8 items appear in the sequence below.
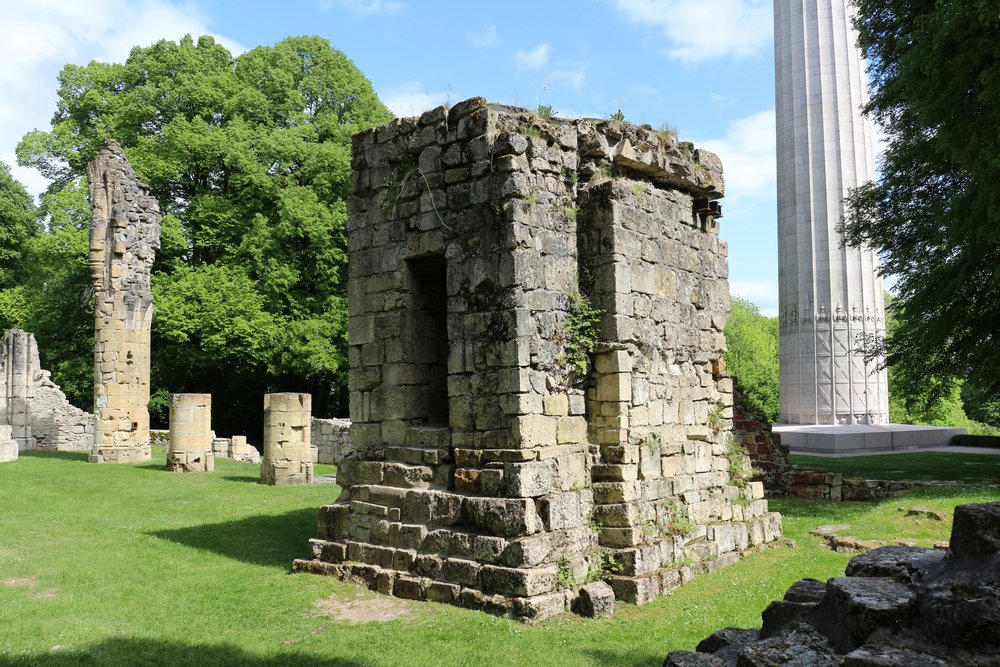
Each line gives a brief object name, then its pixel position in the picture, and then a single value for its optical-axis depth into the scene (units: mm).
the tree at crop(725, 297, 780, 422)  43750
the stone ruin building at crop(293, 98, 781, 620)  7305
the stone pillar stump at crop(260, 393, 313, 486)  16531
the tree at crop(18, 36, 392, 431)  24094
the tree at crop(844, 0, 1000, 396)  9117
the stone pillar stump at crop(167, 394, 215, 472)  18469
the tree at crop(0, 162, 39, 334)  31719
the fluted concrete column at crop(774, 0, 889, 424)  29516
